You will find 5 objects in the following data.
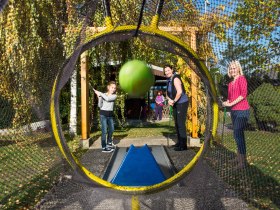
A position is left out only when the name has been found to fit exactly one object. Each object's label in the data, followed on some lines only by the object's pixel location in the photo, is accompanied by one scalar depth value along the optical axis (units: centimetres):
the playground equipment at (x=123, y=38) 153
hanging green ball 165
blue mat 178
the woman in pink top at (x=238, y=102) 177
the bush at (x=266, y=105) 172
